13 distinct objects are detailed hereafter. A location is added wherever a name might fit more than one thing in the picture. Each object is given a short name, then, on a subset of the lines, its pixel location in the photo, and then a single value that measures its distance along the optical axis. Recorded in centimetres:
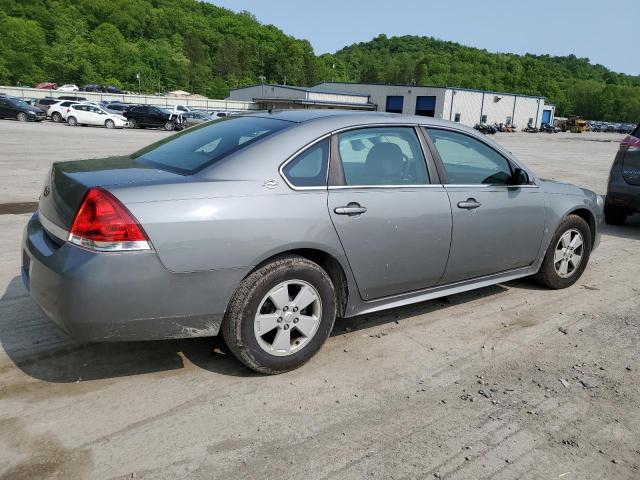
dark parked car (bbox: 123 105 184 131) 3519
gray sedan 296
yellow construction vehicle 9269
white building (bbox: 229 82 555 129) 7194
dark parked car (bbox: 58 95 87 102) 5281
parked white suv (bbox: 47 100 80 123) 3472
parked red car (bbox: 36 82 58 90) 8558
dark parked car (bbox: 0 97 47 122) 3316
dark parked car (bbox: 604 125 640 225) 773
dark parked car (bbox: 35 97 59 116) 3753
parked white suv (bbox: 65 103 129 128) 3397
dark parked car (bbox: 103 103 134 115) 4324
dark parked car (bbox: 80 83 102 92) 8520
